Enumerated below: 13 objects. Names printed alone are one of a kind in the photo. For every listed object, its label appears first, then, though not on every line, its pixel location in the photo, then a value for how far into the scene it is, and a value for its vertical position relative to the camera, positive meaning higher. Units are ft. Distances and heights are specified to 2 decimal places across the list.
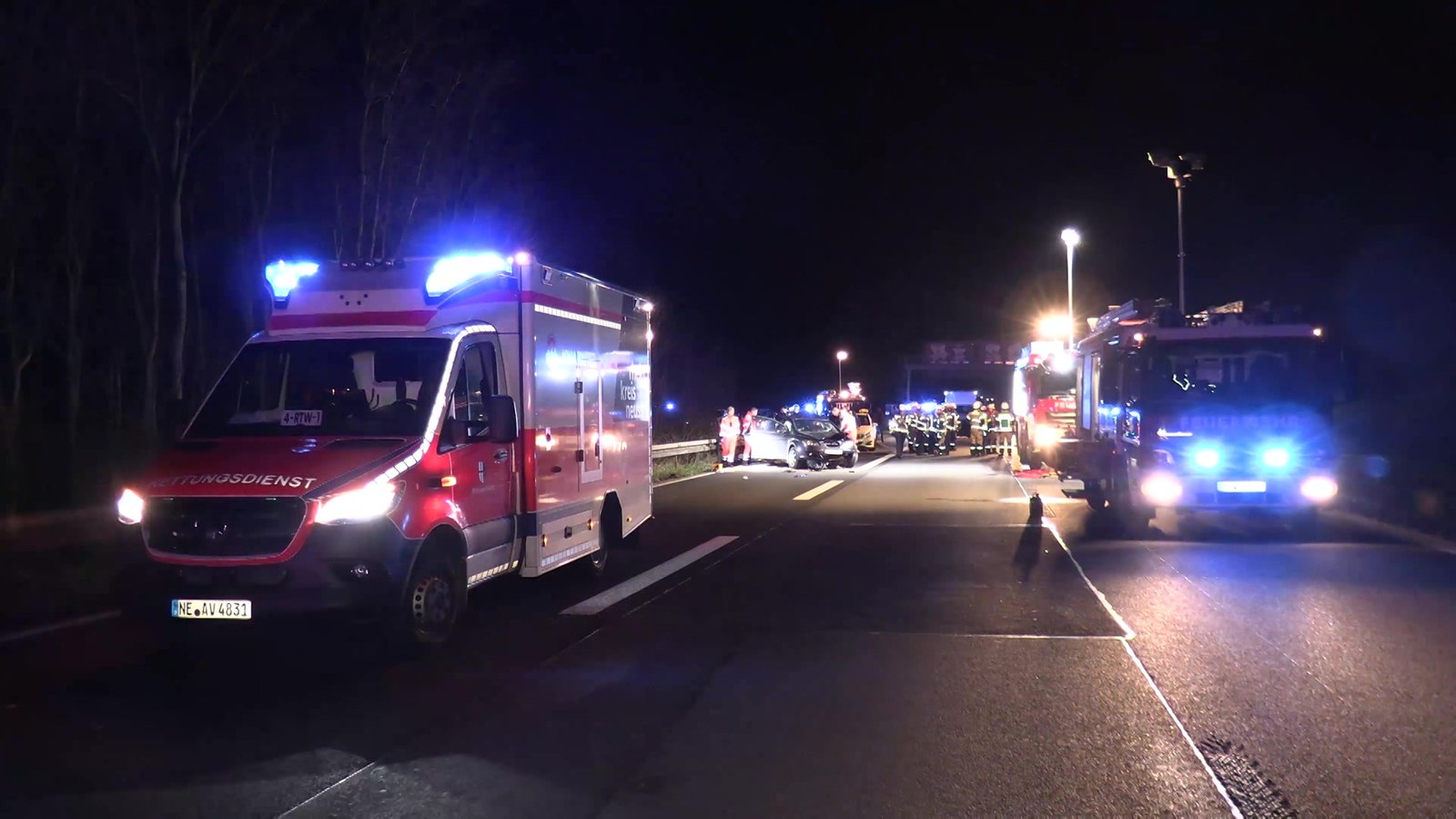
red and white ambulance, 25.41 -0.68
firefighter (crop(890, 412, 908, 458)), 139.33 -1.99
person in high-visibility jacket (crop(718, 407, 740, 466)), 113.19 -1.59
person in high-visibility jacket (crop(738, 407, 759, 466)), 113.80 -1.40
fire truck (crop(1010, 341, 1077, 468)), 90.90 +0.71
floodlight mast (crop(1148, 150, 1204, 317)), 85.56 +17.30
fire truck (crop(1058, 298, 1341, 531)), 51.83 -0.32
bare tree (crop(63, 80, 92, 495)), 90.02 +14.23
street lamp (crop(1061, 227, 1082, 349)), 147.74 +20.67
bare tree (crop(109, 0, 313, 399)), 70.74 +21.59
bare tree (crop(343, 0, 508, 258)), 79.51 +21.18
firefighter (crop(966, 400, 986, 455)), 134.10 -1.75
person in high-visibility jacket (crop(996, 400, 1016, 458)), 123.65 -2.06
